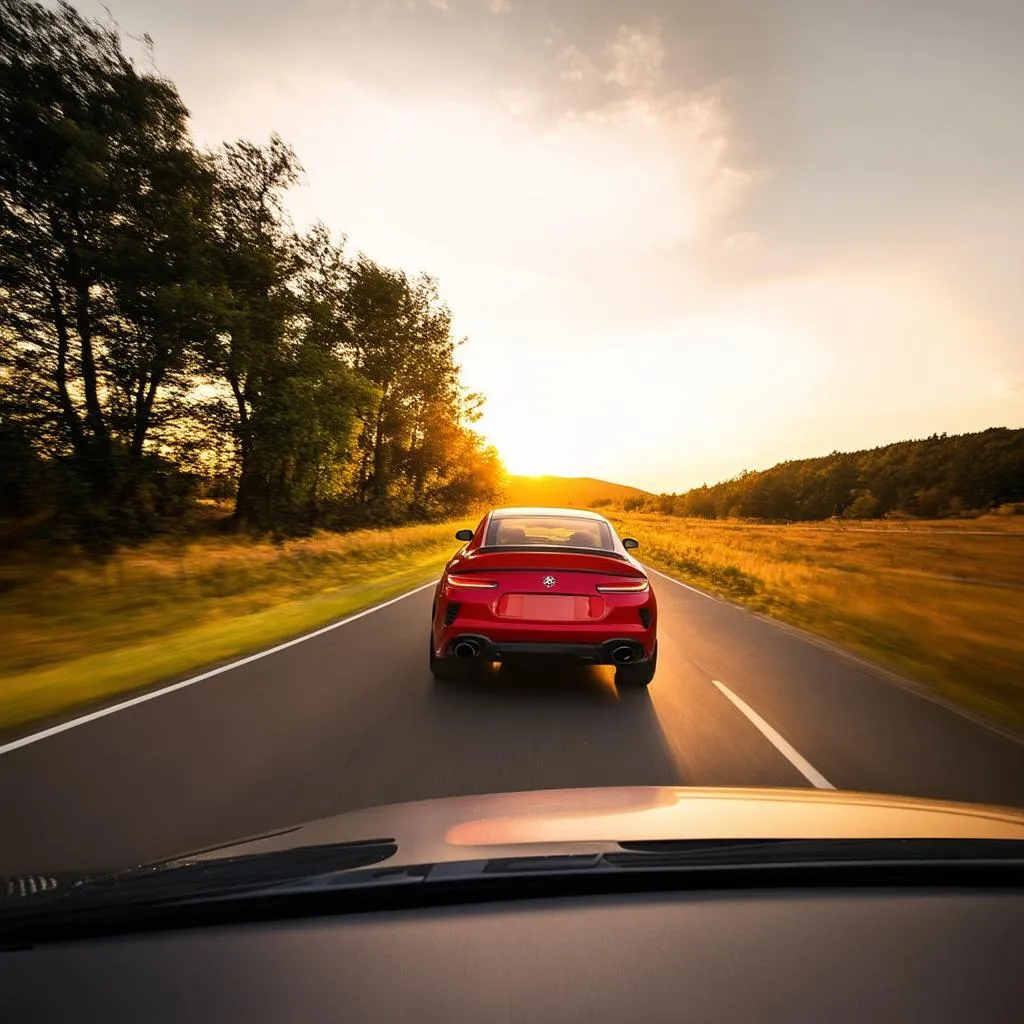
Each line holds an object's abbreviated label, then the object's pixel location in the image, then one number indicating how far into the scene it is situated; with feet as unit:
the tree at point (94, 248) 54.24
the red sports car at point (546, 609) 18.65
